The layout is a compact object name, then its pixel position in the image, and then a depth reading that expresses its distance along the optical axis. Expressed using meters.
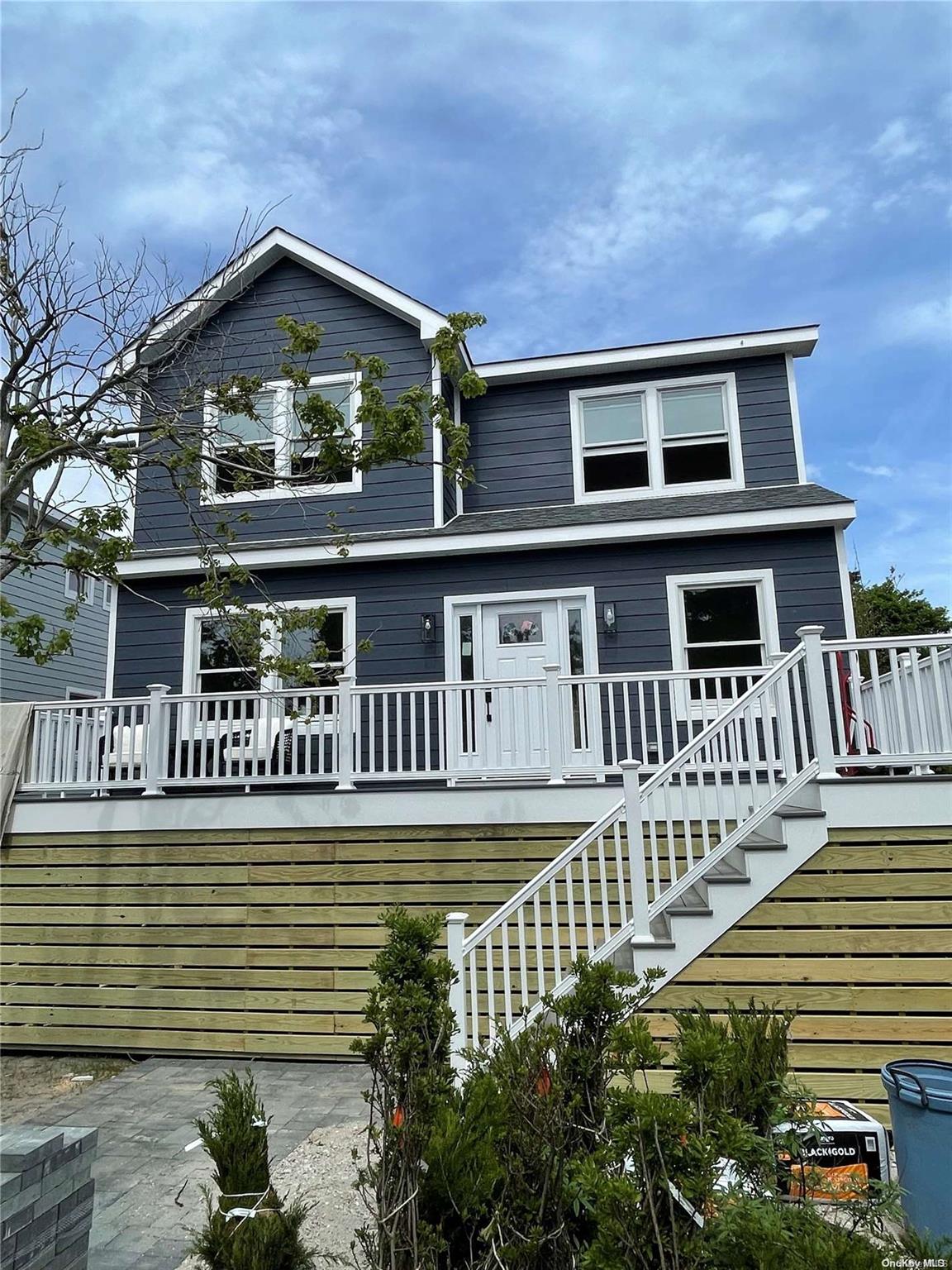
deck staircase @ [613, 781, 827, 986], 5.02
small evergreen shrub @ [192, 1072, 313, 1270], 2.36
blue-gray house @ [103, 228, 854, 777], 8.65
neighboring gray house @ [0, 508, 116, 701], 14.78
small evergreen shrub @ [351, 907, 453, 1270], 2.11
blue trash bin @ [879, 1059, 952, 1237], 3.43
